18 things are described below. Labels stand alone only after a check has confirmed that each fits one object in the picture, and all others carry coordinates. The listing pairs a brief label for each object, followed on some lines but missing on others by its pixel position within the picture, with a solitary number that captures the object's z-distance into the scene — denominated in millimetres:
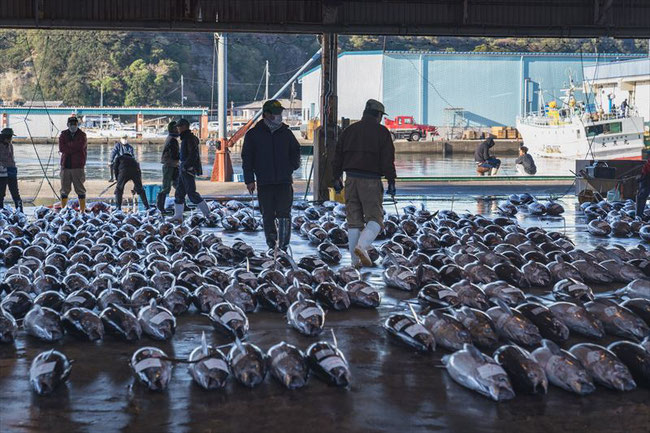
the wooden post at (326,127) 18922
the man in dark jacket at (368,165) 10195
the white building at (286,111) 80188
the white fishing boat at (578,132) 41938
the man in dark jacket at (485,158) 30766
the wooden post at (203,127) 75338
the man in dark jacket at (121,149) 17734
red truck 68125
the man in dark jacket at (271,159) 10984
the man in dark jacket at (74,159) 16828
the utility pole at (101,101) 77400
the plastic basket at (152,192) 20181
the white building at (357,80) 68688
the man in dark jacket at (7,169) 16873
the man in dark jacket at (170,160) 16234
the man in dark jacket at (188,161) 14867
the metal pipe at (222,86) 27750
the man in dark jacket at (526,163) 31531
